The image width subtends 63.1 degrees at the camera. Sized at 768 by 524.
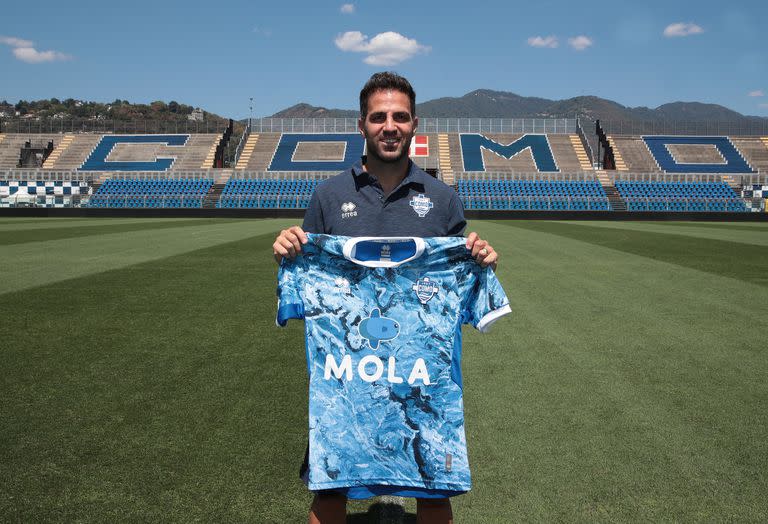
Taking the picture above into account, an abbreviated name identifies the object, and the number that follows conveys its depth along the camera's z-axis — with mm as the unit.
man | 2320
